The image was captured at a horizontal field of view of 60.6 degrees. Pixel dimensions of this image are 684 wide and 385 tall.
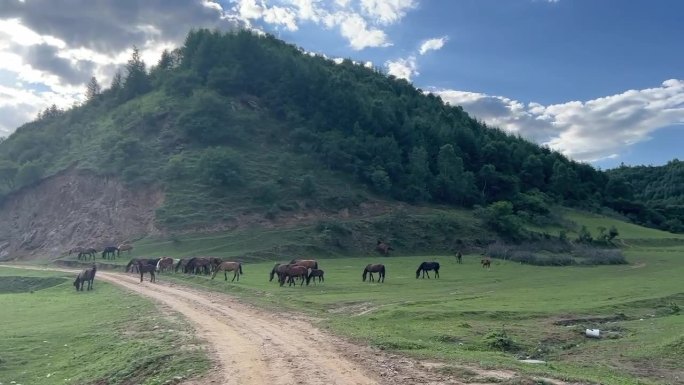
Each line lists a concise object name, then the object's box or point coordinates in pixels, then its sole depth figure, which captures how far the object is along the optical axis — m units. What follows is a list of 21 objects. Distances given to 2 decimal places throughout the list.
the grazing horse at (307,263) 48.21
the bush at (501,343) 20.41
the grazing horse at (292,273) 41.28
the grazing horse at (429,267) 50.66
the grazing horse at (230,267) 45.09
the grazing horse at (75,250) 72.20
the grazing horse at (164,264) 52.00
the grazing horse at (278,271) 41.78
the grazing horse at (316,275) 42.24
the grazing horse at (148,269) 45.03
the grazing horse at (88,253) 68.00
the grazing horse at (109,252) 66.31
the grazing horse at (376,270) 45.14
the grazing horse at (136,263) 51.53
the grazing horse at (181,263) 51.94
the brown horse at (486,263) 61.72
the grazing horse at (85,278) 42.75
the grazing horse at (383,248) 78.73
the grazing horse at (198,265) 49.88
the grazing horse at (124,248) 68.26
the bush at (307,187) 91.12
